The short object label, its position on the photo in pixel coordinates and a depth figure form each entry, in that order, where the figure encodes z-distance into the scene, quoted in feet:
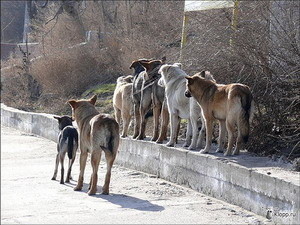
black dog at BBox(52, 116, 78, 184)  45.93
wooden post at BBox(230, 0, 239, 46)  47.42
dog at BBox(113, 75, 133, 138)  52.85
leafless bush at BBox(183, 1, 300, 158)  42.19
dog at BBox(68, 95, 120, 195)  40.70
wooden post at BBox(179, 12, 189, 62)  58.60
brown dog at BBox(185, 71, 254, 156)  39.70
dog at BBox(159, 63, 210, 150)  45.01
